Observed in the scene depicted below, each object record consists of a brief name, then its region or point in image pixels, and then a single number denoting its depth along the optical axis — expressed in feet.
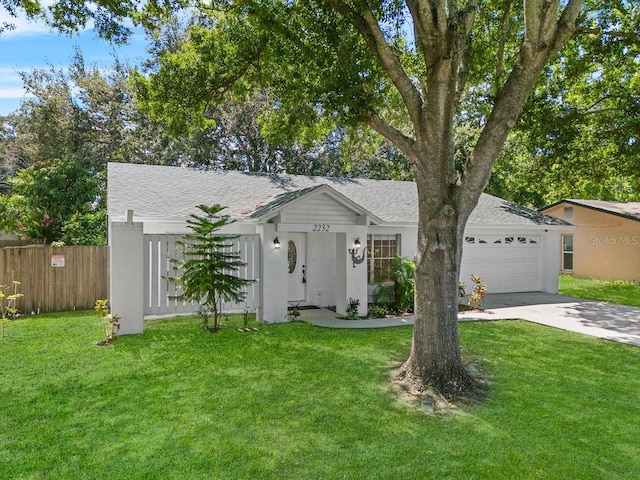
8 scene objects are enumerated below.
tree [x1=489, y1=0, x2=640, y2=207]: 31.76
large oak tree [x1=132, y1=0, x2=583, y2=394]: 18.61
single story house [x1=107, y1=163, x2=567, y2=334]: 29.94
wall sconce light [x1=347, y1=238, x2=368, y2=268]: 34.30
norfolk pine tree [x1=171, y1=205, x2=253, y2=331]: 27.84
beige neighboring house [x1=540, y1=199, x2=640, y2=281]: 60.39
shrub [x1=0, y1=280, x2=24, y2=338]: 33.37
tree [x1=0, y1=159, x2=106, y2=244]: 50.15
